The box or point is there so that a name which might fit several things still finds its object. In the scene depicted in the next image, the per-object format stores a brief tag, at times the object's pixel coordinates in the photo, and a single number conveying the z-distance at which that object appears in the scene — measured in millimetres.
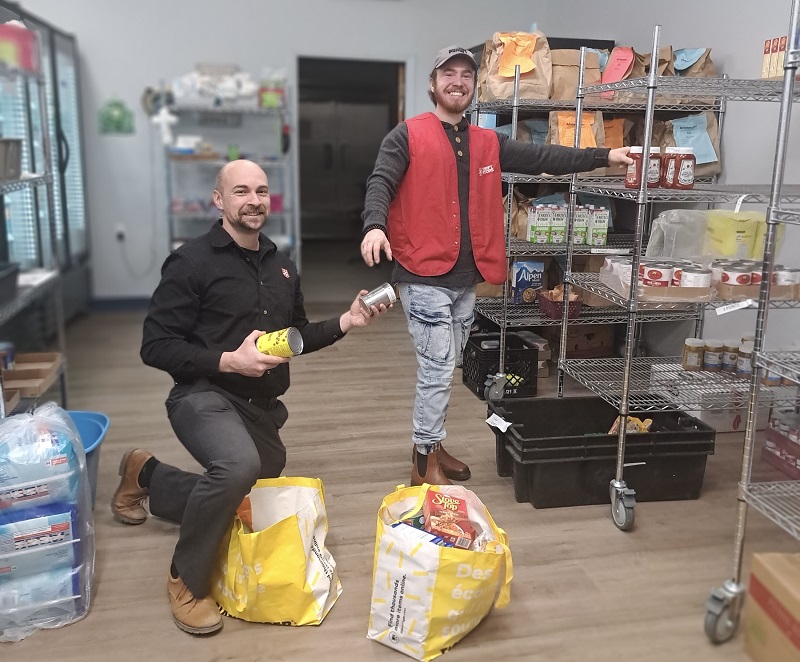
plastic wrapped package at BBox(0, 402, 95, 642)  1950
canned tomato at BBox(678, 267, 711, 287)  2410
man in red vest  2602
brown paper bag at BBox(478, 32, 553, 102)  3676
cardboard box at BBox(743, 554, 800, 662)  1698
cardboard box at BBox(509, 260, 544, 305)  4023
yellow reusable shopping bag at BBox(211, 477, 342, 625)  1957
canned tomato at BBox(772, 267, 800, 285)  2074
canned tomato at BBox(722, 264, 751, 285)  2363
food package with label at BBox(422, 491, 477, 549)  1955
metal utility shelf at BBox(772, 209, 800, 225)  1862
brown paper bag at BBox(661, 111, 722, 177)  3559
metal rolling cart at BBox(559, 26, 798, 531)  2395
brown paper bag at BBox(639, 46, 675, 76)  3709
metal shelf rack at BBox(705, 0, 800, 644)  1873
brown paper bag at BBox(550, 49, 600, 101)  3748
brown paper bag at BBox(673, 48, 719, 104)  3559
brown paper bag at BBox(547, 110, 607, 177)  3674
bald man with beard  1982
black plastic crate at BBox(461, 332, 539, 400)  3898
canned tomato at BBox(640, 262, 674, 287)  2449
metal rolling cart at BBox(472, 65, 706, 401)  3629
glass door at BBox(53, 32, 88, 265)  5184
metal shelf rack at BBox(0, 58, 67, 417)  3027
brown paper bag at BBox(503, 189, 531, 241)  3887
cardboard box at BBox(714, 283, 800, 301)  2082
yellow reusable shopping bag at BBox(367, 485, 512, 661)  1830
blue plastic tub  2688
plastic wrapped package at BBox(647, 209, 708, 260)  2783
